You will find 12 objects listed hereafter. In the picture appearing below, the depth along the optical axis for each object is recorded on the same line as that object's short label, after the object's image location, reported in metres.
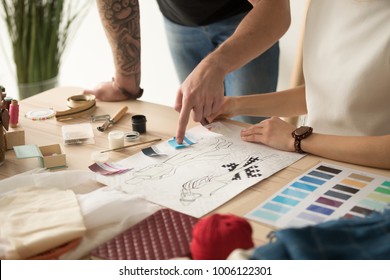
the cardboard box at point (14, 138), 1.69
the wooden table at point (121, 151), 1.48
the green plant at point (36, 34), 2.69
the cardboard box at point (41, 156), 1.60
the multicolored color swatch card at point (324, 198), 1.42
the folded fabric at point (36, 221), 1.33
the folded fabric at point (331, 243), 1.22
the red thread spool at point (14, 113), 1.76
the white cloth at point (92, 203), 1.37
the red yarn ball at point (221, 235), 1.26
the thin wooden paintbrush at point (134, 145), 1.68
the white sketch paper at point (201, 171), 1.49
